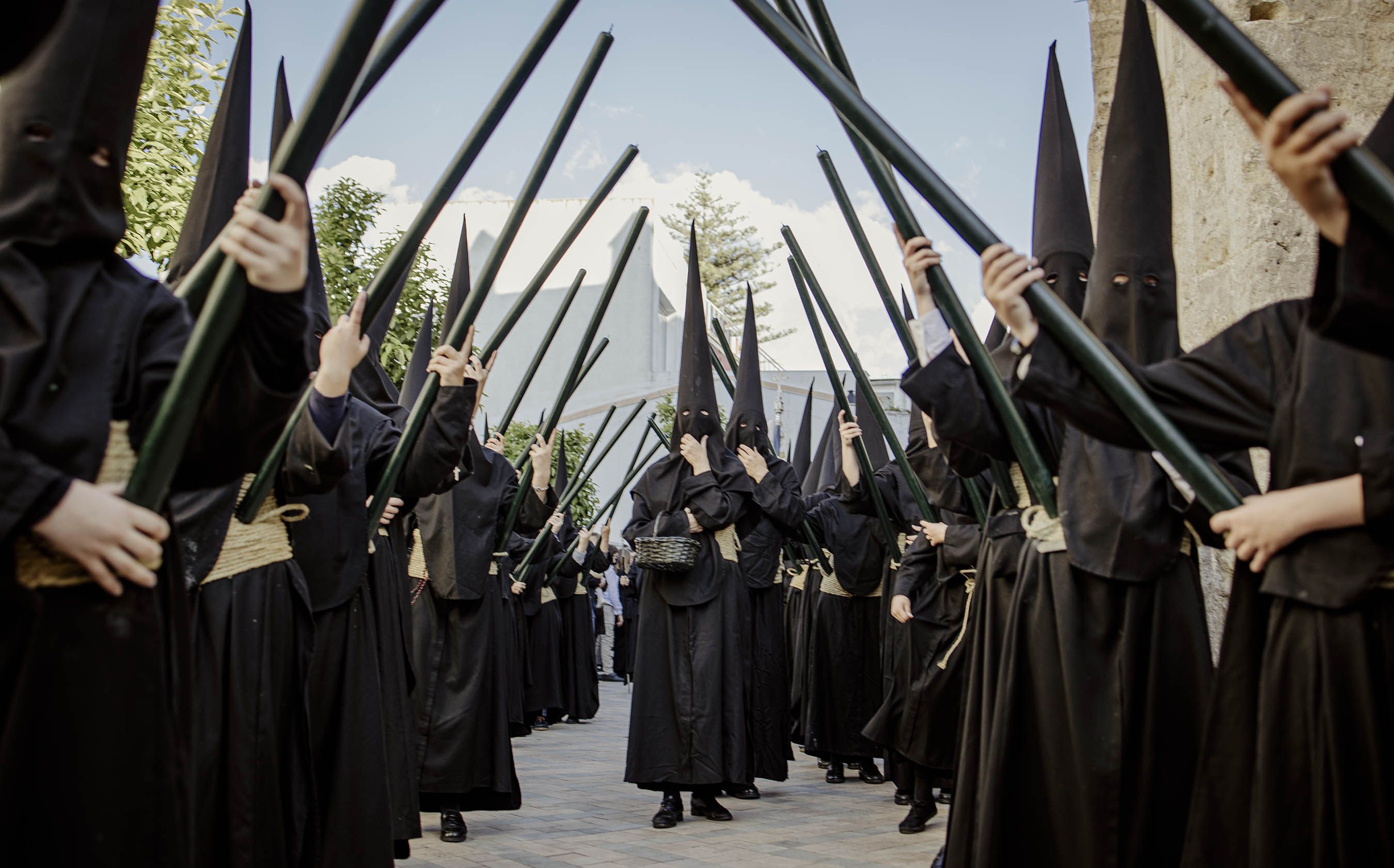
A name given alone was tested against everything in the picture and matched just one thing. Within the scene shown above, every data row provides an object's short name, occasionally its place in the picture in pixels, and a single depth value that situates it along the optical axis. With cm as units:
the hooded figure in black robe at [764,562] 841
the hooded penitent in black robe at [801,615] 1045
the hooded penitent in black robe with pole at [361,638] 420
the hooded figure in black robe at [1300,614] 242
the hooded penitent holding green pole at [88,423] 209
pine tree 5106
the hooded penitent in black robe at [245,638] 361
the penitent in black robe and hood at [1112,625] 342
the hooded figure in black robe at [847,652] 941
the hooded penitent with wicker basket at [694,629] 733
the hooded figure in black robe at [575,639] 1509
